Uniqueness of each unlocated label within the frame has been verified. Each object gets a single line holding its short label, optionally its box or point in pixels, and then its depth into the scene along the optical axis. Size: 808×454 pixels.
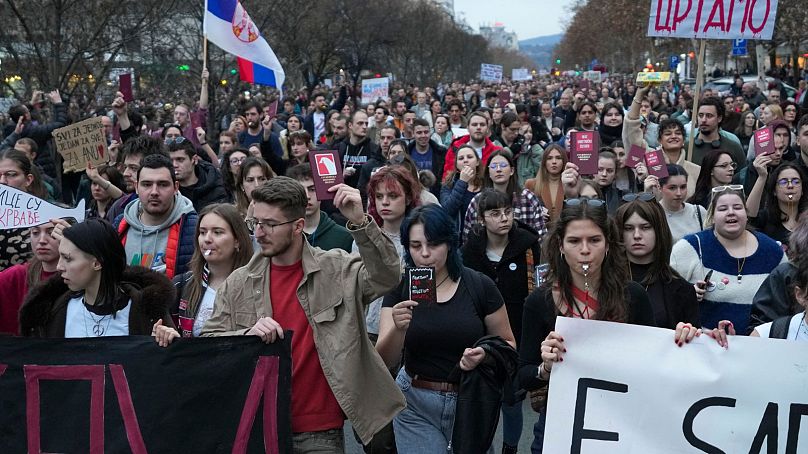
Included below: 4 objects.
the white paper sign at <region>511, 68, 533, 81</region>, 46.97
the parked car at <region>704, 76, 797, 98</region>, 35.19
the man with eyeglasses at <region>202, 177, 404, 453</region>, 3.89
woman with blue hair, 4.43
